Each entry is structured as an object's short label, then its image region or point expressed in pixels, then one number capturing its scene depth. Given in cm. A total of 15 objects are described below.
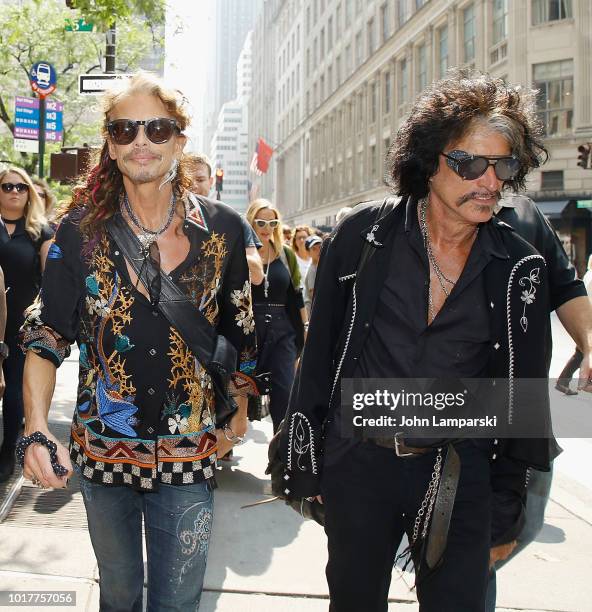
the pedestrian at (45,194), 680
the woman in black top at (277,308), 576
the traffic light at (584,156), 1872
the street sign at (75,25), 935
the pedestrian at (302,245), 1226
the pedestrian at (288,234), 1065
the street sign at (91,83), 835
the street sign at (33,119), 1469
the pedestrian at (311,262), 1036
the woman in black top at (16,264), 519
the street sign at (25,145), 1445
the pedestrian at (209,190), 275
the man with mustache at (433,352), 236
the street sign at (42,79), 1475
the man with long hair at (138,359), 236
